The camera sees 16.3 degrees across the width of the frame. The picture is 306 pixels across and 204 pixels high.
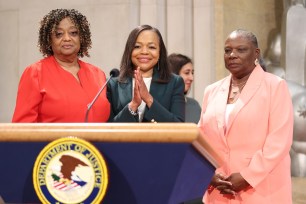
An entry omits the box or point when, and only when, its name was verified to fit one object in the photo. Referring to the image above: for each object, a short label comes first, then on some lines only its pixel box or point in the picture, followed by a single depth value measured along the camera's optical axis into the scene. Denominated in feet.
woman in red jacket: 13.58
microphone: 13.10
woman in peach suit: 14.94
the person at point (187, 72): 23.99
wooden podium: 8.60
